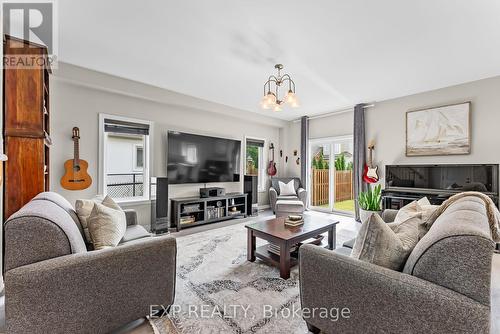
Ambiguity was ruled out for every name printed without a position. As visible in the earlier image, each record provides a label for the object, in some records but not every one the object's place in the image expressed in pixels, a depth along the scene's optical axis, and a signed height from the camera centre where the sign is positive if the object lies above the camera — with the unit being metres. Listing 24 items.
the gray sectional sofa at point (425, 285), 0.86 -0.53
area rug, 1.51 -1.07
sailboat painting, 3.45 +0.62
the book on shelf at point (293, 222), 2.52 -0.63
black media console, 3.82 -0.79
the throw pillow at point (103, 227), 1.64 -0.46
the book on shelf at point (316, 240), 2.73 -0.91
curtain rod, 4.41 +1.26
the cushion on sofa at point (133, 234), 2.00 -0.64
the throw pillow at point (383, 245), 1.13 -0.41
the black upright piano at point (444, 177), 3.16 -0.16
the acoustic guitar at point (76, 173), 3.07 -0.07
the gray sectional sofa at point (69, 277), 1.11 -0.61
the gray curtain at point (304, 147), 5.53 +0.52
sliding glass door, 5.11 -0.17
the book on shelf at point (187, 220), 3.81 -0.91
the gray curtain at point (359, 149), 4.46 +0.38
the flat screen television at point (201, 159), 3.95 +0.18
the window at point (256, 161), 5.48 +0.17
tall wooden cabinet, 2.02 +0.41
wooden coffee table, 2.14 -0.71
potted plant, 3.70 -0.59
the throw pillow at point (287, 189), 5.10 -0.49
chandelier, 2.52 +1.28
